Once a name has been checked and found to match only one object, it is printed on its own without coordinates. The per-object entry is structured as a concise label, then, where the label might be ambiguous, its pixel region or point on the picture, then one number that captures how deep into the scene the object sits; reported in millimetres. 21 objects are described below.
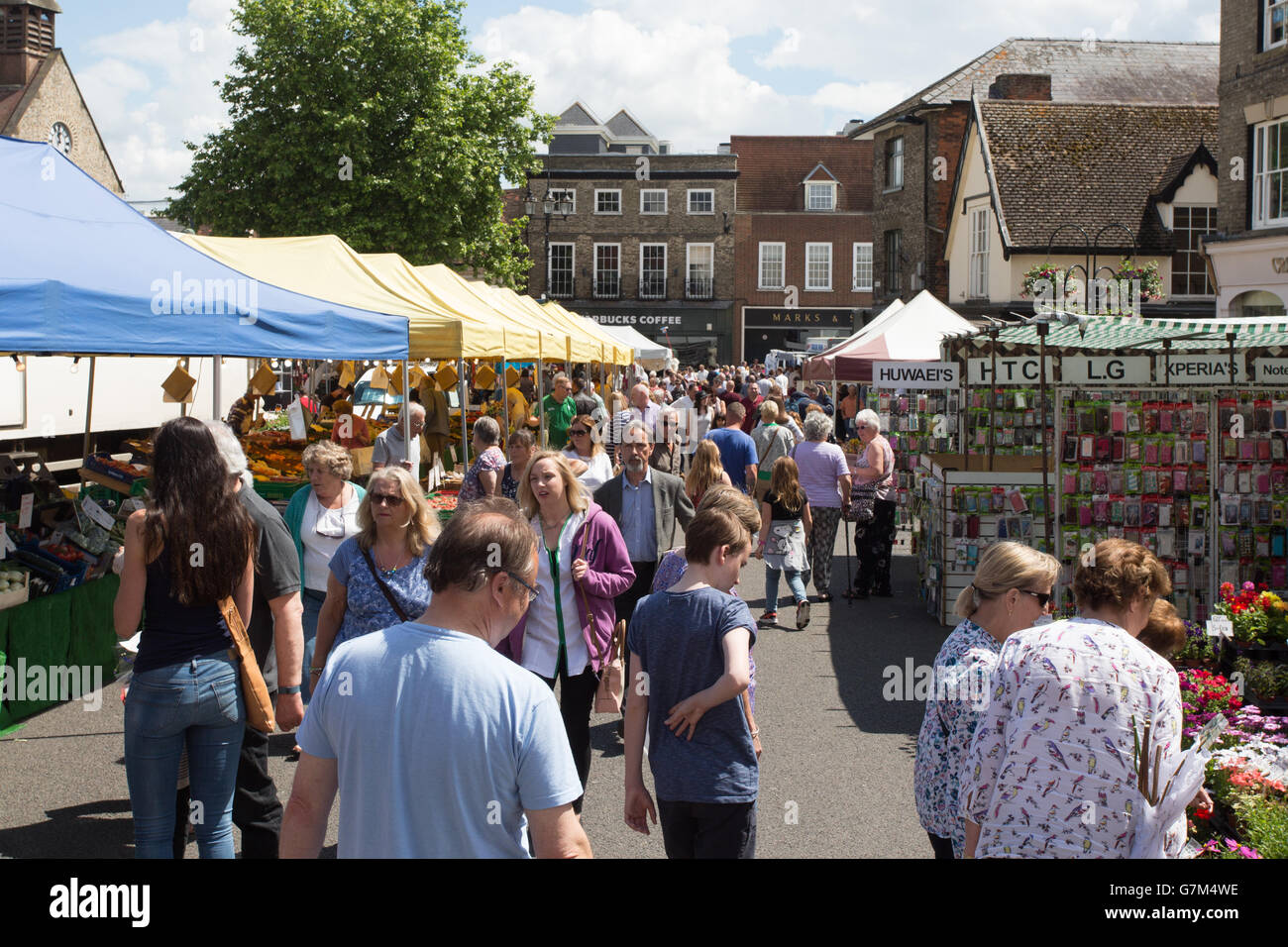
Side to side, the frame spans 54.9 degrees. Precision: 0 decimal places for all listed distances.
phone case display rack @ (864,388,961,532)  16406
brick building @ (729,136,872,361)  56594
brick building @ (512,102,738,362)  56938
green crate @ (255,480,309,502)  10422
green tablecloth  7449
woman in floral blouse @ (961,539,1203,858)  3096
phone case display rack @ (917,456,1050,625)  10977
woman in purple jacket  5496
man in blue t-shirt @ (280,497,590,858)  2564
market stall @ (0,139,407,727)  6571
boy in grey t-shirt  3883
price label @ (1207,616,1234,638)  7160
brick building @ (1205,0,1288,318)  21047
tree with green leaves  29203
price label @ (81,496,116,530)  8531
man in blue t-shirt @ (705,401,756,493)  11766
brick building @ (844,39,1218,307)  35219
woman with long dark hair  4113
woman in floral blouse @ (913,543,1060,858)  3736
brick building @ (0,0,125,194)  47938
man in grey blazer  7570
